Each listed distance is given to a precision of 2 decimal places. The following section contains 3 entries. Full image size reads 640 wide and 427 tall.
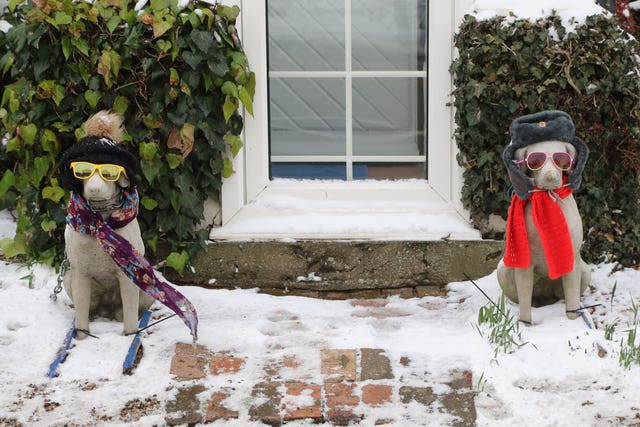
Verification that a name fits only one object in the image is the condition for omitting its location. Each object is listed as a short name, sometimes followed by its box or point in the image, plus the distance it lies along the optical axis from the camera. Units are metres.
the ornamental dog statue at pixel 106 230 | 3.75
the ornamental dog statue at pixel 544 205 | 3.88
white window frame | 4.92
